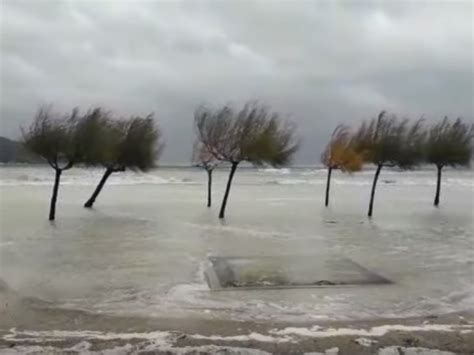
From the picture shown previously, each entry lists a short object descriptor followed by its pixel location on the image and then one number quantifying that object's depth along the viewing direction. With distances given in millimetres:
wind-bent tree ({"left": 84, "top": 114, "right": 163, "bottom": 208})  28828
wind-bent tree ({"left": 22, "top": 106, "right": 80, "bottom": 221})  24250
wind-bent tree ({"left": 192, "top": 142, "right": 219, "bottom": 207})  30639
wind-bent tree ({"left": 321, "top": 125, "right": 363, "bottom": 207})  31375
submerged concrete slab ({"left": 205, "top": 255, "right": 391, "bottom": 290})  9820
